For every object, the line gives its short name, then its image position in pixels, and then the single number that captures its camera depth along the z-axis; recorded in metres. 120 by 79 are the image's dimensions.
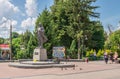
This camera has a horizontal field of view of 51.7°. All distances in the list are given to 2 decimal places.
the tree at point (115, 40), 27.27
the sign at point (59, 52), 13.45
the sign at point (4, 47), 35.56
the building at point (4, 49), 33.66
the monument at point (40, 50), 13.89
